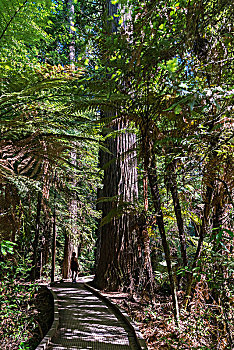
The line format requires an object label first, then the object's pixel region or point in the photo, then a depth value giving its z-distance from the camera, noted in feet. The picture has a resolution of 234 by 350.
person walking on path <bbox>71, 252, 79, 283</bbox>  33.06
